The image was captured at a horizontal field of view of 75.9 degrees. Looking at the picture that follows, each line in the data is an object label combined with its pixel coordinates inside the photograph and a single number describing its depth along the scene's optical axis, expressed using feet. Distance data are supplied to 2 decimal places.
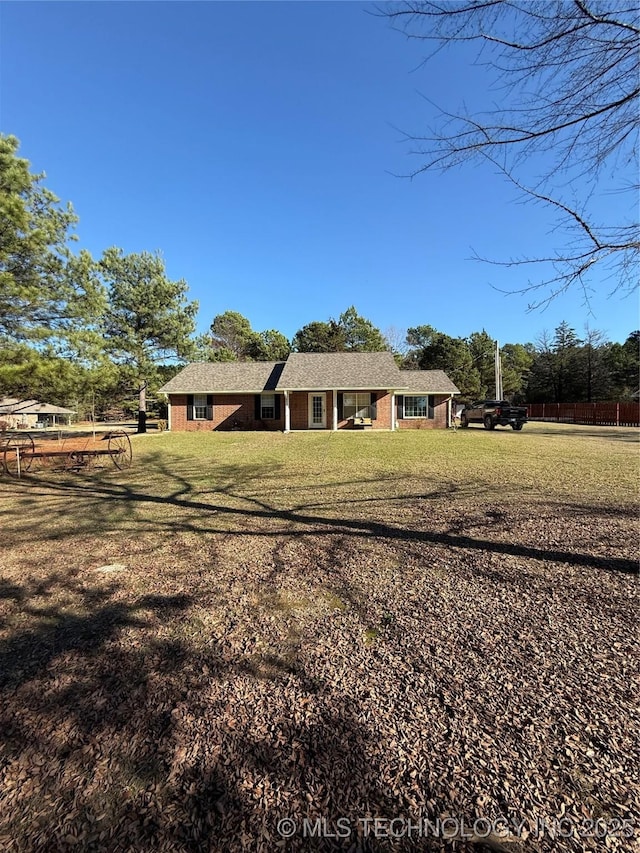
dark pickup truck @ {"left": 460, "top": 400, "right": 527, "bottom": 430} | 76.29
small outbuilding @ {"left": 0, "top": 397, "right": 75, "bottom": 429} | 105.66
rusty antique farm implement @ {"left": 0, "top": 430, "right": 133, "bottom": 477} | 31.40
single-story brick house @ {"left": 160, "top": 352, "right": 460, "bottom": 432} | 76.89
